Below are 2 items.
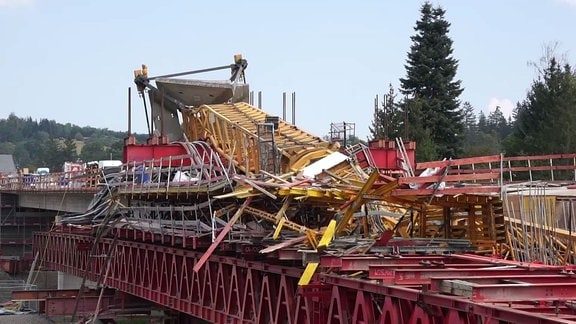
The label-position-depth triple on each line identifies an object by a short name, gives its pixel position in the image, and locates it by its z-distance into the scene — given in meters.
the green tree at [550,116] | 59.06
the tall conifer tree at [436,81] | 66.31
